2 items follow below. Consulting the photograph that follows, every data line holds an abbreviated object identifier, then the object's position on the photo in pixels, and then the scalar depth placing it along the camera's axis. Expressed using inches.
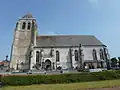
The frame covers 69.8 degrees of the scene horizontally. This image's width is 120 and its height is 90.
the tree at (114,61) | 1427.9
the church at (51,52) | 1093.4
